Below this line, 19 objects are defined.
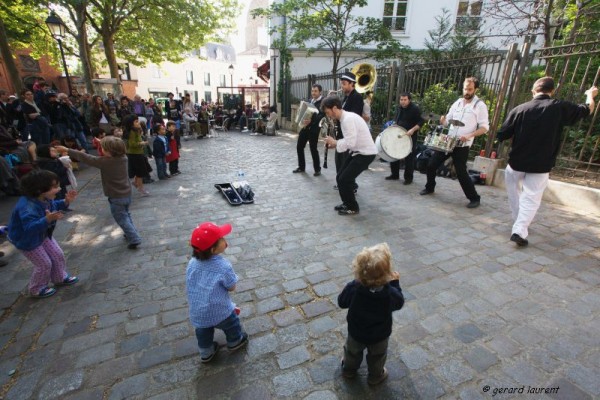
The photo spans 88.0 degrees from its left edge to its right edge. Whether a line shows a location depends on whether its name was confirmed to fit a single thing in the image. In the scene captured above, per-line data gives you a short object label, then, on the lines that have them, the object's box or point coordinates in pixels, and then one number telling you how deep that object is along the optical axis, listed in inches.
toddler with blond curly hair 70.6
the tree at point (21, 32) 418.9
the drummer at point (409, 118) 237.1
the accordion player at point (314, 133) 278.5
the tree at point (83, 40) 563.8
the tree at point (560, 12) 311.4
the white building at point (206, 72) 1624.0
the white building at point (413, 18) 645.9
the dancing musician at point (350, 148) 182.9
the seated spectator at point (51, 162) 186.1
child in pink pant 109.3
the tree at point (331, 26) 463.8
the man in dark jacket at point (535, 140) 146.9
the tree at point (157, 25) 649.6
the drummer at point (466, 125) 195.8
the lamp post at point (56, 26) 451.0
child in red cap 82.7
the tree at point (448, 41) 428.1
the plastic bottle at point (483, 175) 260.1
